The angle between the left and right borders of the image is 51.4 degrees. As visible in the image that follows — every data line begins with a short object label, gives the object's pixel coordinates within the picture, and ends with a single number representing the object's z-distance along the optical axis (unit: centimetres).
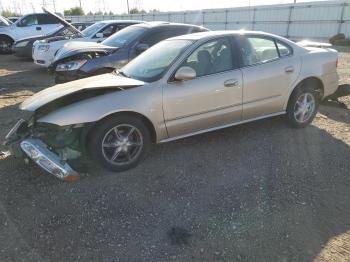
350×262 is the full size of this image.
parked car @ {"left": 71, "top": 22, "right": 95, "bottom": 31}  1571
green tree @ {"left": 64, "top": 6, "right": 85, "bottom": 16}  5514
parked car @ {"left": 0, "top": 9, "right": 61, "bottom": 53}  1647
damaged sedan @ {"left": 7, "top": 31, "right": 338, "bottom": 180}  407
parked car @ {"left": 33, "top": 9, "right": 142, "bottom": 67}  1108
